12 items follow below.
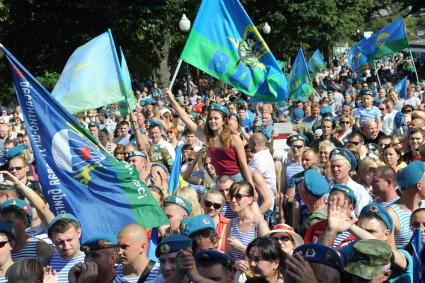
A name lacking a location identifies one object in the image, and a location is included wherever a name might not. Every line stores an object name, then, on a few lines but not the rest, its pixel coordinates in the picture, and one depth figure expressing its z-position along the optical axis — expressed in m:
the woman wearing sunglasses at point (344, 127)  11.92
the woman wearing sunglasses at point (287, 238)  5.47
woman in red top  8.05
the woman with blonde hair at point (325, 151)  8.79
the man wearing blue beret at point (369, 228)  4.80
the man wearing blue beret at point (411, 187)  6.44
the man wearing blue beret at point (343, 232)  5.60
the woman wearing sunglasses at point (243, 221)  6.24
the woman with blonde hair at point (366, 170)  8.32
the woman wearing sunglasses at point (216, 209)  6.75
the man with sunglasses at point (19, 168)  8.96
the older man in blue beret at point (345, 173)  7.41
